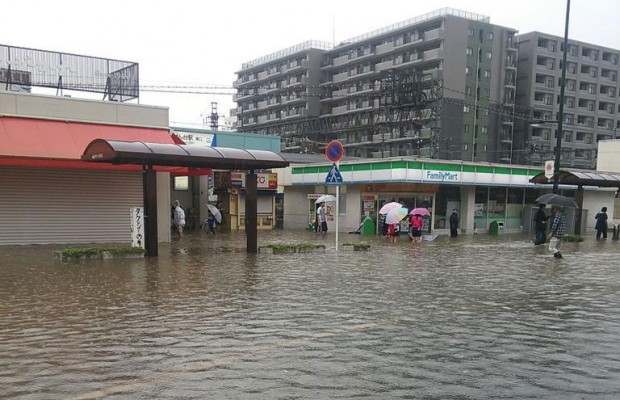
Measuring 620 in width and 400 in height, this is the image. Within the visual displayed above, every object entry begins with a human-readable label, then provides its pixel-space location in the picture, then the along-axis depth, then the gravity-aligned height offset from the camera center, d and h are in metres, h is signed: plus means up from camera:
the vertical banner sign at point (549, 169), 20.47 -0.23
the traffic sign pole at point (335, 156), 14.75 +0.15
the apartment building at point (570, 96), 80.06 +11.83
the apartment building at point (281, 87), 92.69 +14.98
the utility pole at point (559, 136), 20.05 +1.20
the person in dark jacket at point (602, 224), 24.29 -3.05
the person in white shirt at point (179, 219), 21.75 -2.78
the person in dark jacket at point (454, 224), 24.92 -3.22
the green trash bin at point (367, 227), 25.56 -3.54
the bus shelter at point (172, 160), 12.44 -0.04
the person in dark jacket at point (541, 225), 19.59 -2.53
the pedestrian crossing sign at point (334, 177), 15.19 -0.53
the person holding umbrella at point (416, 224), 21.27 -2.82
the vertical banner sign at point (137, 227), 13.68 -2.00
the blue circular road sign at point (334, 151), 14.75 +0.28
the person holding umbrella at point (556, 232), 14.48 -2.09
